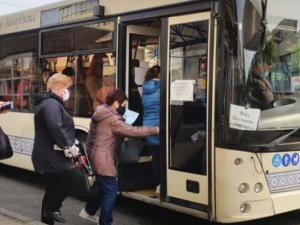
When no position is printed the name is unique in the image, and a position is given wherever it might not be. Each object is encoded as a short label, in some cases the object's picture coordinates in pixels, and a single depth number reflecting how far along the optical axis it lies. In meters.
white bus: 4.72
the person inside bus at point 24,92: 7.54
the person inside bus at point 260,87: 4.75
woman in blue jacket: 5.71
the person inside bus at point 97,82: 6.23
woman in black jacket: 4.71
